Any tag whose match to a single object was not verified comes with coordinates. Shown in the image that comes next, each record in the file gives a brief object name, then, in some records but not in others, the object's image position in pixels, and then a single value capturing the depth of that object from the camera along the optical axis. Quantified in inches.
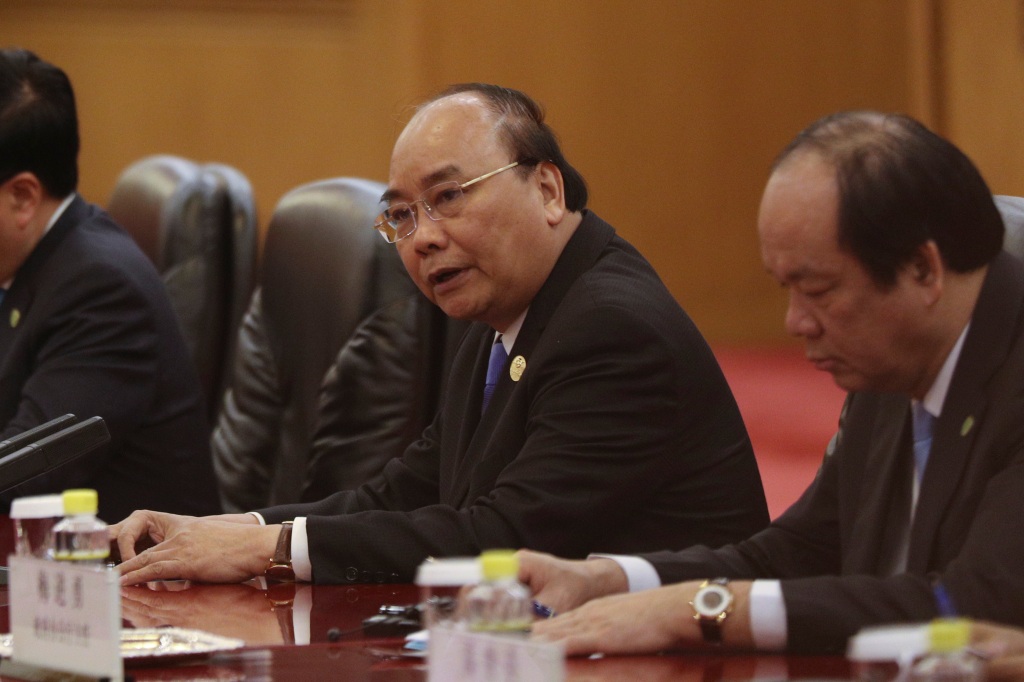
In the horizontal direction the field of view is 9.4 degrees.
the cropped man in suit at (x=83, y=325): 317.1
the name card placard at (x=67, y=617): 252.8
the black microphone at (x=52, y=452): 276.1
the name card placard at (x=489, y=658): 240.6
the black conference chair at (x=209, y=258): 443.3
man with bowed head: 256.9
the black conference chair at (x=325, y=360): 322.4
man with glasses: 280.0
